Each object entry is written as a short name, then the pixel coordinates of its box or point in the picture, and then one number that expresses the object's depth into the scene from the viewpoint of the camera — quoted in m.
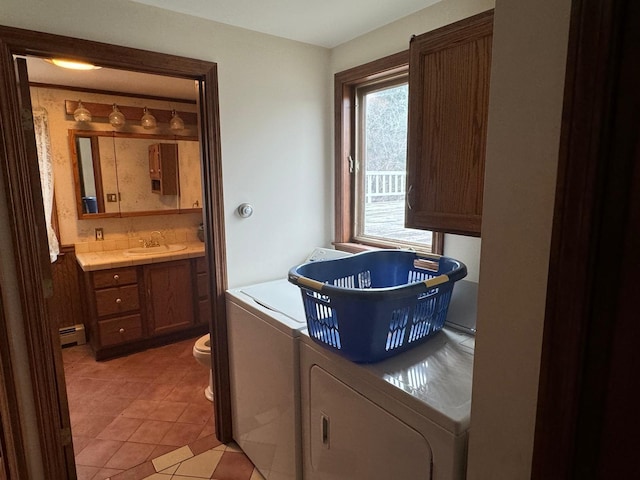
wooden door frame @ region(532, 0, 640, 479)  0.52
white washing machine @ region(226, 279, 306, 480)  1.60
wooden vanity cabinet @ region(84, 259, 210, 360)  3.06
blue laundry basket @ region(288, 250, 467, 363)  1.19
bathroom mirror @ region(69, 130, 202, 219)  3.29
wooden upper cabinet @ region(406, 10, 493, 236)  1.24
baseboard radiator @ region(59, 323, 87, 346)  3.33
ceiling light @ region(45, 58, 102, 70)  1.59
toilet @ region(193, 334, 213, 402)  2.55
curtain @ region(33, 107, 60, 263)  2.93
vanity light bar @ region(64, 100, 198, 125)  3.18
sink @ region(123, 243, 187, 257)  3.36
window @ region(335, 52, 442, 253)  2.12
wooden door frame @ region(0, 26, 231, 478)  1.50
